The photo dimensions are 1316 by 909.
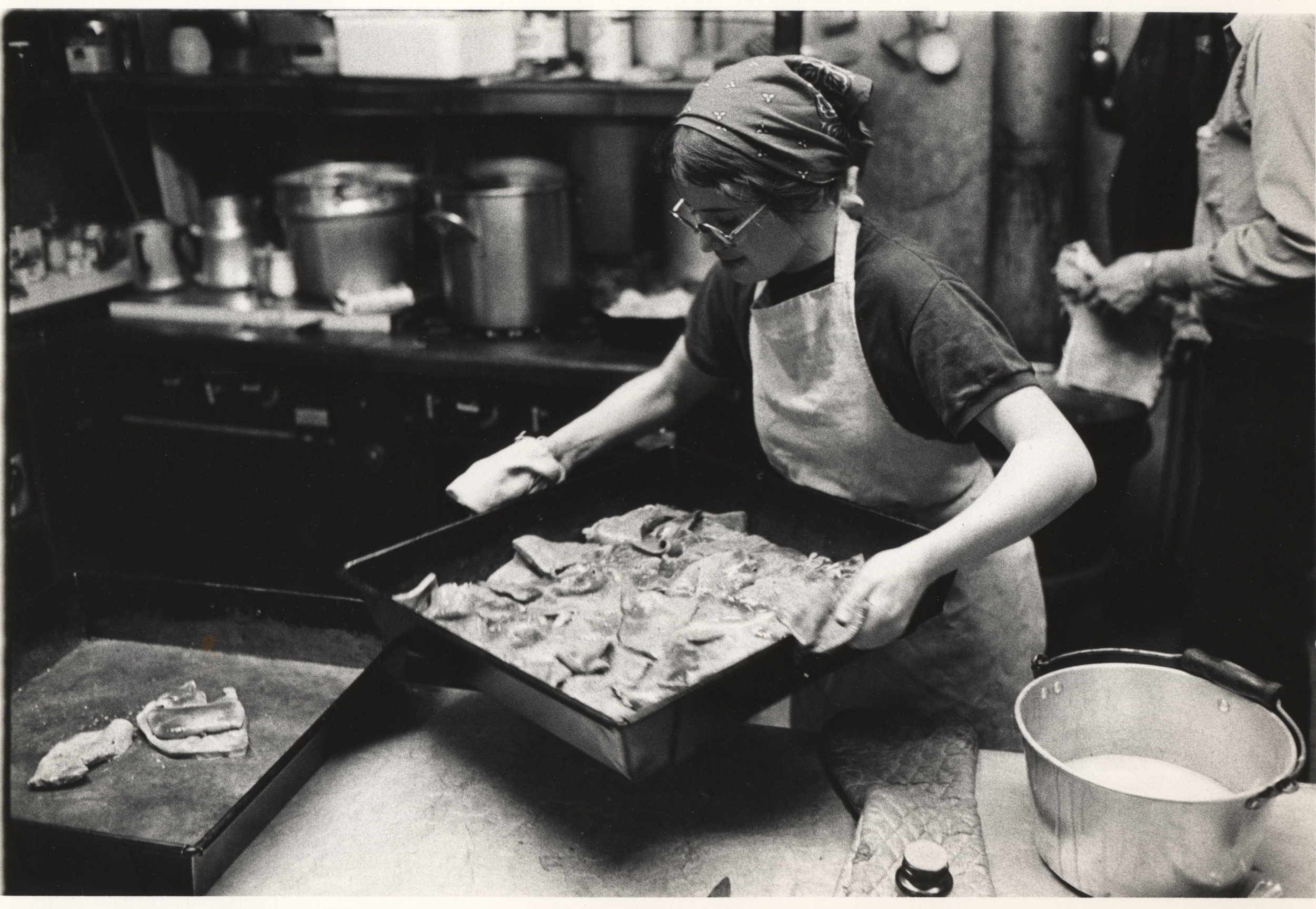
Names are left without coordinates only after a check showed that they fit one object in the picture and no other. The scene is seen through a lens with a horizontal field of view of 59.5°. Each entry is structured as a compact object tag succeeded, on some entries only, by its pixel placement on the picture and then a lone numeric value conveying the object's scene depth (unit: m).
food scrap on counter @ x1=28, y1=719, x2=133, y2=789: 1.76
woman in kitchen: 1.72
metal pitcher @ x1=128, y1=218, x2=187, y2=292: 4.08
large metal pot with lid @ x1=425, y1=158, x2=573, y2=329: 3.52
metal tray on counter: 1.55
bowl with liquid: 1.38
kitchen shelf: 3.56
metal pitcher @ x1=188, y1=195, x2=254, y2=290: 4.12
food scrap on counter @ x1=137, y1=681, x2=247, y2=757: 1.84
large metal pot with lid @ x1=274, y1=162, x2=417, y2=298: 3.78
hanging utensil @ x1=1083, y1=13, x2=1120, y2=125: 3.76
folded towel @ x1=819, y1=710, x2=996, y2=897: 1.51
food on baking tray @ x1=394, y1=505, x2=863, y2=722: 1.68
